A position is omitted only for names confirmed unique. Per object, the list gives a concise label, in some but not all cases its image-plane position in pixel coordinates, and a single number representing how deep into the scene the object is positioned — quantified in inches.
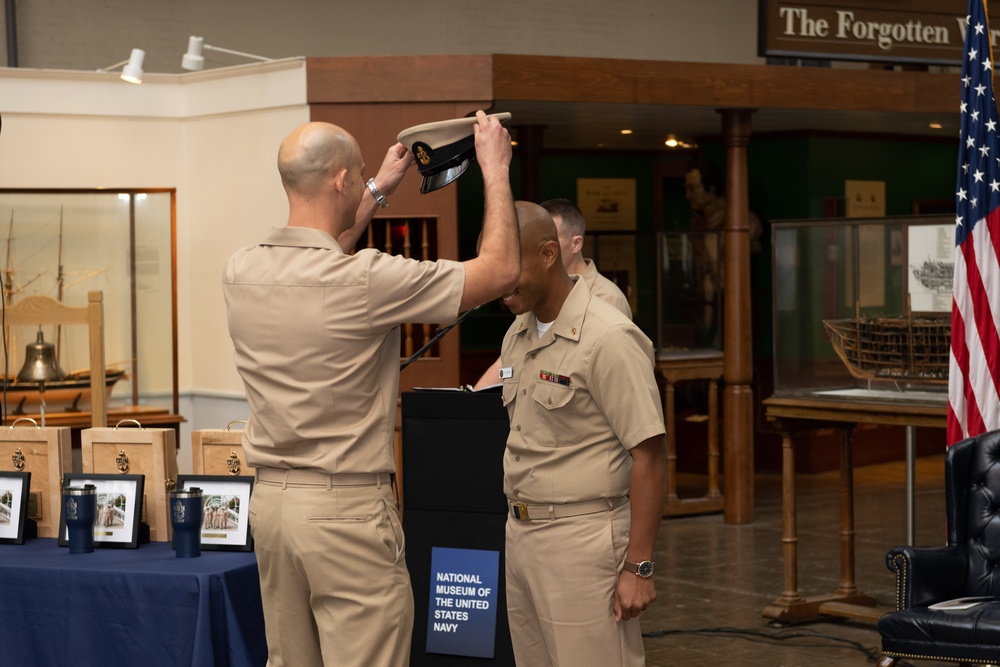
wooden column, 335.9
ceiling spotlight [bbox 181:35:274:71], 313.3
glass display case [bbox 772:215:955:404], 221.8
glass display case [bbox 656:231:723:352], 369.1
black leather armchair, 165.3
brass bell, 293.1
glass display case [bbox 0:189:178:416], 298.7
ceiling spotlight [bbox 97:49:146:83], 292.2
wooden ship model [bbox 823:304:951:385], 219.9
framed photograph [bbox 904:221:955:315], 221.0
